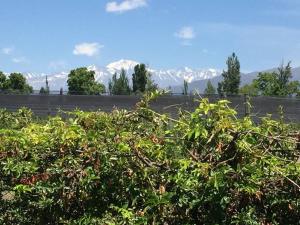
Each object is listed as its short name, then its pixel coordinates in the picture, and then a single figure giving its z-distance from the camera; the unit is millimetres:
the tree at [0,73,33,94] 68438
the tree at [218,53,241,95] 67625
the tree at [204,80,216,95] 78038
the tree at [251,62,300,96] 59466
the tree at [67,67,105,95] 65938
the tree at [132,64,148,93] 67125
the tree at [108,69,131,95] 76975
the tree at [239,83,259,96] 62719
